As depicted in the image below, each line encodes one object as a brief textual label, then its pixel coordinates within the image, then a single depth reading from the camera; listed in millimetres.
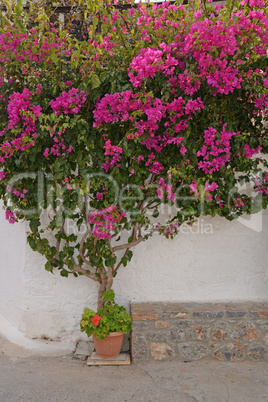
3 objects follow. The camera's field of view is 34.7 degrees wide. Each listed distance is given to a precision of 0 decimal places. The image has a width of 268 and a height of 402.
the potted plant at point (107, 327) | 4066
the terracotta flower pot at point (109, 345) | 4094
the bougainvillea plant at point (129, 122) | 3695
